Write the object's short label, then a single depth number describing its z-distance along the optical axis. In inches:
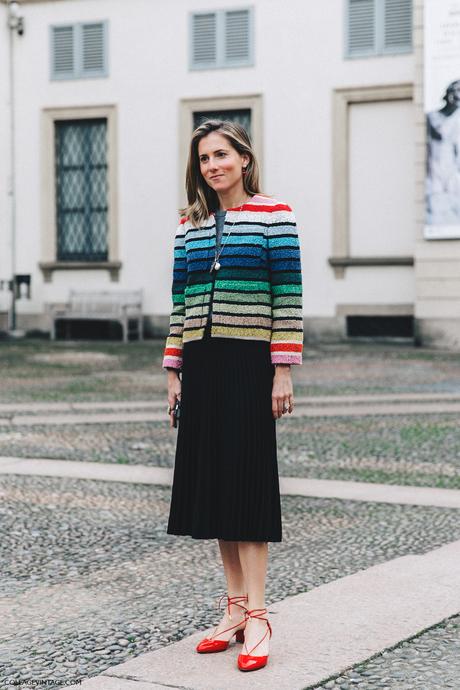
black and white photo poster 774.5
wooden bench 893.2
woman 165.9
